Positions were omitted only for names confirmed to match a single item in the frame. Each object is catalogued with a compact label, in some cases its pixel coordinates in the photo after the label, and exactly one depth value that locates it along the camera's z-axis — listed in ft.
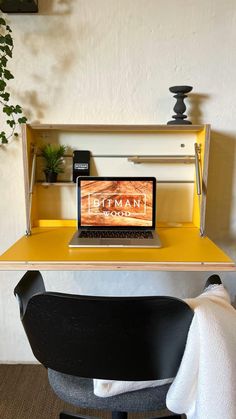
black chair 2.25
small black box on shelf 5.13
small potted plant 5.01
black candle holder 4.70
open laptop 4.87
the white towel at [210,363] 2.32
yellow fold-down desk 4.65
